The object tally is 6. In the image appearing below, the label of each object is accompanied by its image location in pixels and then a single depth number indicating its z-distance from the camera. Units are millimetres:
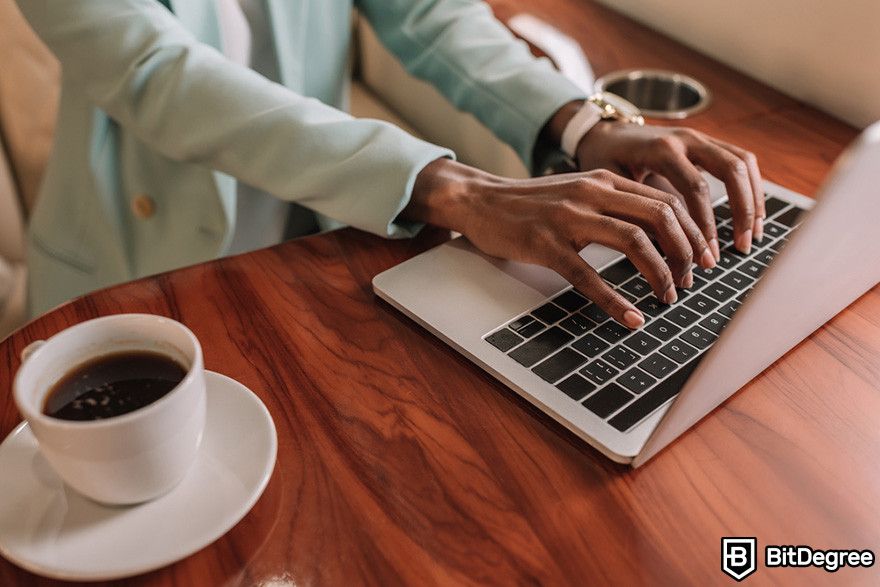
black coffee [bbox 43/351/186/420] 477
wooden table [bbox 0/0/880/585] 486
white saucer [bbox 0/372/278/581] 454
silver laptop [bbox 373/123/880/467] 454
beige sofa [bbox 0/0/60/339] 1209
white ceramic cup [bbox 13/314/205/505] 440
